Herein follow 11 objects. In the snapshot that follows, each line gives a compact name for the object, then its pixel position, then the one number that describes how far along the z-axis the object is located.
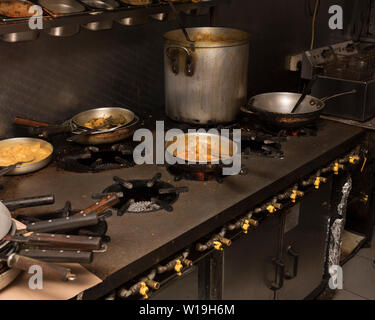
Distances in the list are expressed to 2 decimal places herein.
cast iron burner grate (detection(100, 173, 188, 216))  1.60
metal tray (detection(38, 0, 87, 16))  1.83
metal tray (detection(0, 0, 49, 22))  1.61
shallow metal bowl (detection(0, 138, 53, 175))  1.79
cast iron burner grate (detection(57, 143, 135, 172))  1.90
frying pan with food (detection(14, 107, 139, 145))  1.96
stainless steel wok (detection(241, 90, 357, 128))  2.21
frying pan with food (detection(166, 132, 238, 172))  1.79
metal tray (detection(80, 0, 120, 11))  1.91
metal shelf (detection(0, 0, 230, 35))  1.64
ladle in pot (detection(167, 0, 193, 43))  2.01
